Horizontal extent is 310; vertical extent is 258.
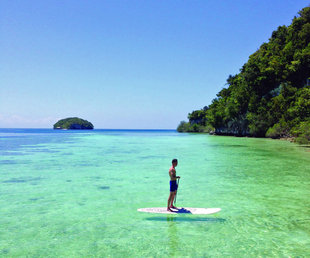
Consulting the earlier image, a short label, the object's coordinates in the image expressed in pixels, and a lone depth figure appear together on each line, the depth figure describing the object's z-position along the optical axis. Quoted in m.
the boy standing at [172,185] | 9.89
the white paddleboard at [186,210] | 10.21
